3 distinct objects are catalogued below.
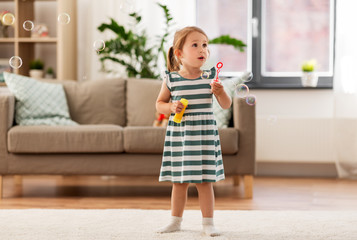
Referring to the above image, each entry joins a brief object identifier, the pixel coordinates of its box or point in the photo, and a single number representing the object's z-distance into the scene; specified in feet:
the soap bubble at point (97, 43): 9.82
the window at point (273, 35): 14.83
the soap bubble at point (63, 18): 10.46
